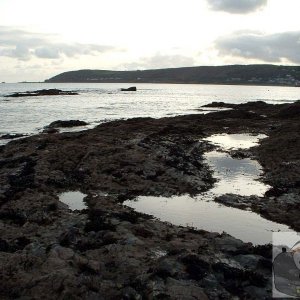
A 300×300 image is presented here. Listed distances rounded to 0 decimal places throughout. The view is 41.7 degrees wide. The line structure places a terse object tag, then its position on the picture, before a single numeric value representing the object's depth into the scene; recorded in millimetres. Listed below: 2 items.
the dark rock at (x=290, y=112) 61778
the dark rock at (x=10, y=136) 47269
